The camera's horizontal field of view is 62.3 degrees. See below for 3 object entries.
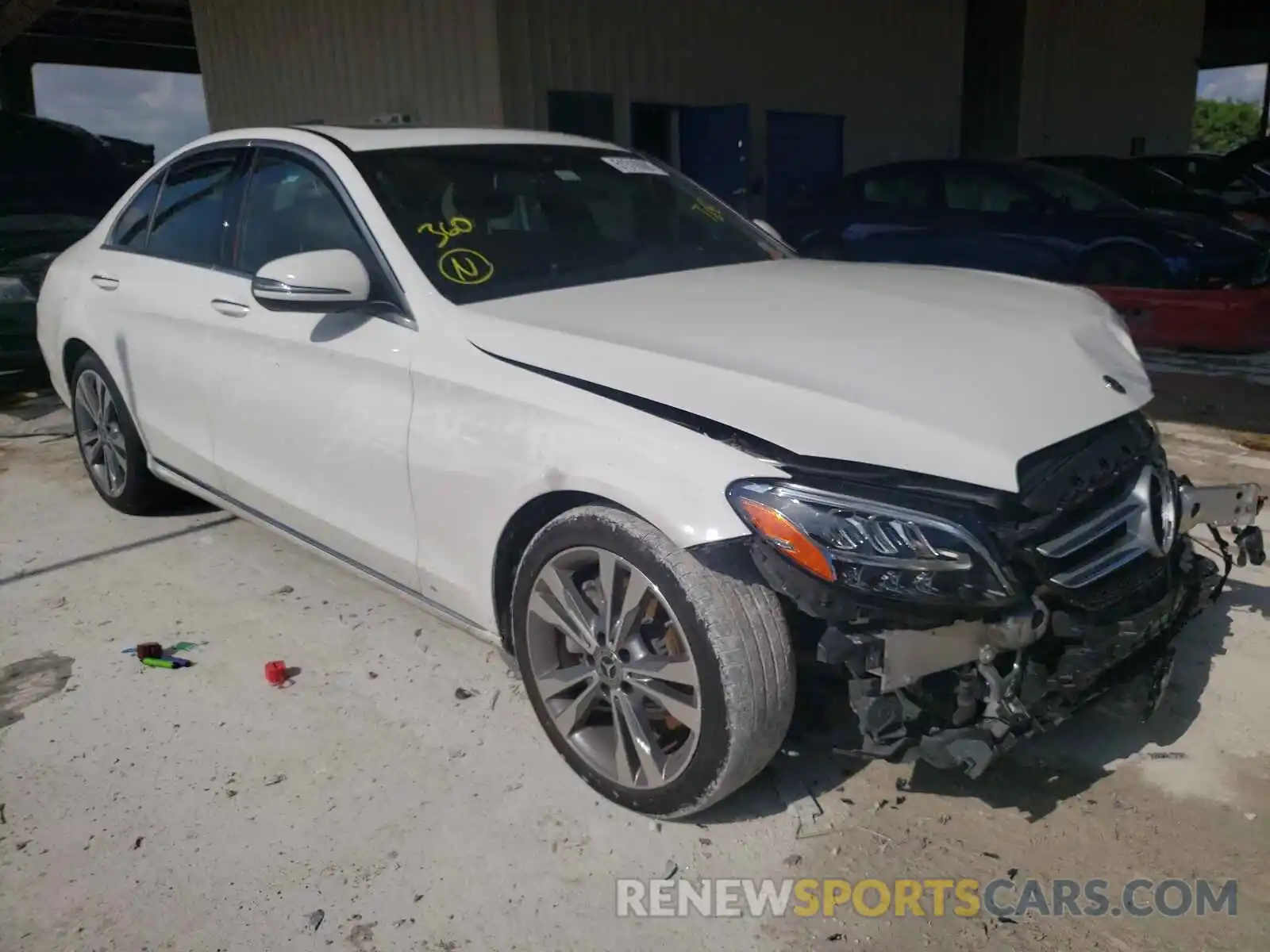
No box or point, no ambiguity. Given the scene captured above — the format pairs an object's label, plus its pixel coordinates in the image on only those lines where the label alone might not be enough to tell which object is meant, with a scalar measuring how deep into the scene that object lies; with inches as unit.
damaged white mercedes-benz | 85.8
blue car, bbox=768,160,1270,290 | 323.6
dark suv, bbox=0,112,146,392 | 264.8
